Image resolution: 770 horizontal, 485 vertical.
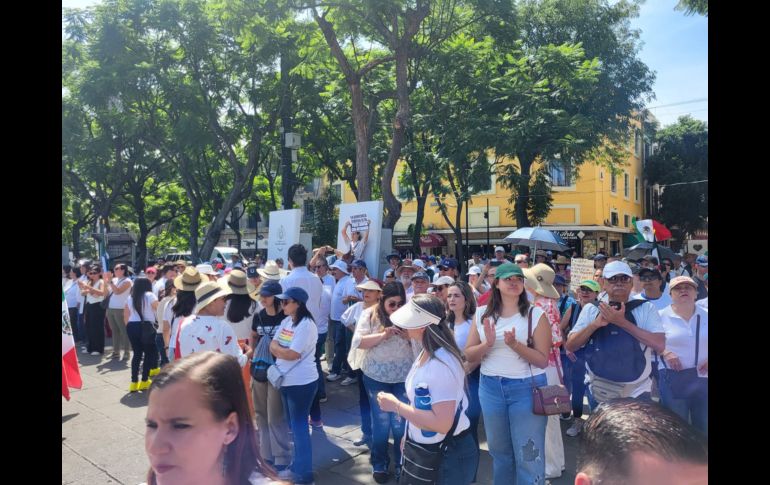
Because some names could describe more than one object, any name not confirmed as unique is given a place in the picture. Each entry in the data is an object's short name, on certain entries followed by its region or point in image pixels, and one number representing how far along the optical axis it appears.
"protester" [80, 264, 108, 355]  9.91
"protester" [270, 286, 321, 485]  4.34
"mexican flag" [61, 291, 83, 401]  4.78
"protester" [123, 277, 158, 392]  7.40
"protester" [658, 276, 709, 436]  4.22
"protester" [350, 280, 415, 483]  4.45
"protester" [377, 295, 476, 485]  2.93
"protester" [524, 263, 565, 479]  4.23
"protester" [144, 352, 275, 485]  1.72
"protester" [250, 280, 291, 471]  4.60
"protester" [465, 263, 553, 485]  3.49
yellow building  31.80
